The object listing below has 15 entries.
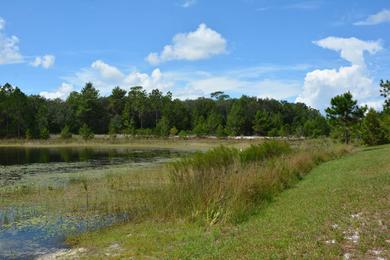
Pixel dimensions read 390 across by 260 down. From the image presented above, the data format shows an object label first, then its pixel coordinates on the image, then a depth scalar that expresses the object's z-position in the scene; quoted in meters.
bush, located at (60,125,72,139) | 78.00
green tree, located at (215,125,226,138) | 77.25
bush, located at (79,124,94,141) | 77.25
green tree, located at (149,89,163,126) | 105.96
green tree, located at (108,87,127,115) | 110.34
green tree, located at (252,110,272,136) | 86.00
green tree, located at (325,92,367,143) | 40.50
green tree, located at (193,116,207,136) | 82.88
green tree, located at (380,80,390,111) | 31.58
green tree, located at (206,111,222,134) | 87.00
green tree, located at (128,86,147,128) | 104.31
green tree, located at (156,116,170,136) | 83.26
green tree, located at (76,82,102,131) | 100.88
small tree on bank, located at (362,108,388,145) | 41.09
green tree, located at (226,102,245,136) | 87.21
